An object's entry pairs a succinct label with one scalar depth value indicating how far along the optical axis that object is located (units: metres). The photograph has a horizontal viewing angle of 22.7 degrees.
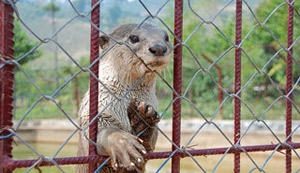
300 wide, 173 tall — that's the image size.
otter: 1.03
